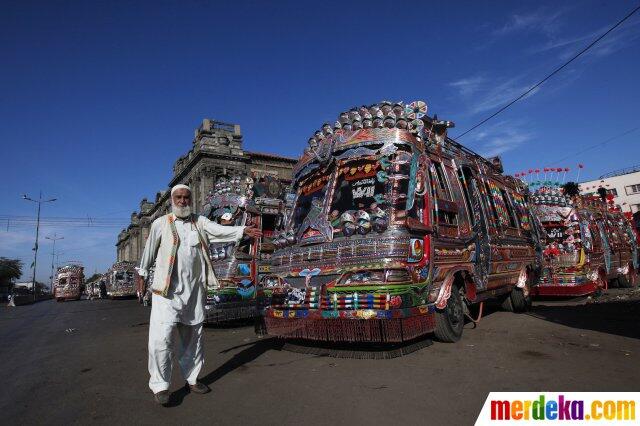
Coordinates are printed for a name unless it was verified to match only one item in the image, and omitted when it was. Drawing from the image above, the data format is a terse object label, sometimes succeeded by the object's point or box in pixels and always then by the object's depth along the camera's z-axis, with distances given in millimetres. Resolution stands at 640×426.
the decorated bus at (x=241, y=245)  7824
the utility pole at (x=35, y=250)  43022
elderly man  3539
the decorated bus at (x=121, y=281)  30234
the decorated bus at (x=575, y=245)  10141
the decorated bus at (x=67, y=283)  35531
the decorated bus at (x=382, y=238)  4355
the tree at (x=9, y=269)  67000
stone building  33781
